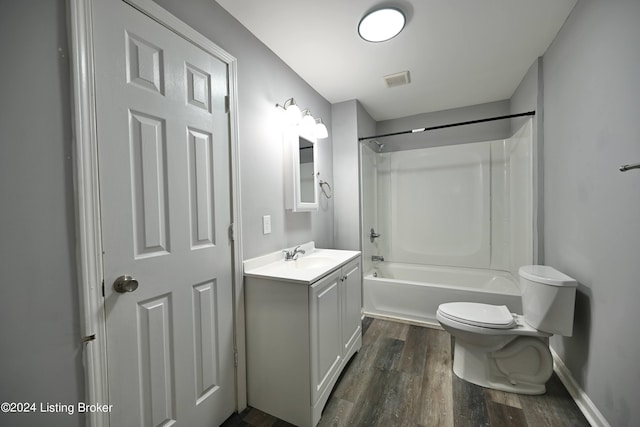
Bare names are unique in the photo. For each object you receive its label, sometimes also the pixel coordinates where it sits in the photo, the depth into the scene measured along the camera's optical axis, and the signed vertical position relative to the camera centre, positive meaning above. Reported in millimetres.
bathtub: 2252 -889
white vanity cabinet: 1319 -792
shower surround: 2410 -222
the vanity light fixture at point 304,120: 1815 +717
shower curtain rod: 2030 +765
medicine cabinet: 1875 +311
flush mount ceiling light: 1456 +1154
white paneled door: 921 -44
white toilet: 1476 -846
